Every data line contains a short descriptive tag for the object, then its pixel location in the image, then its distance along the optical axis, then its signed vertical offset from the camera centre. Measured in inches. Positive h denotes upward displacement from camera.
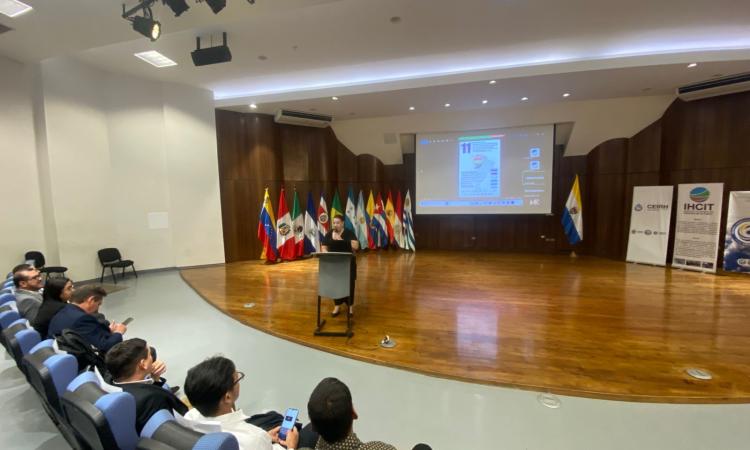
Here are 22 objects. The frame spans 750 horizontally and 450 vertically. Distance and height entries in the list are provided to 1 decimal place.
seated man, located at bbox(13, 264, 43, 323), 111.2 -35.5
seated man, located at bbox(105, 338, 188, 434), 53.4 -34.8
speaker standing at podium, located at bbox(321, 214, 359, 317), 154.8 -22.4
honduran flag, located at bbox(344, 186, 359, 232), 331.0 -17.0
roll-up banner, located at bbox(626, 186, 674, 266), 252.7 -25.8
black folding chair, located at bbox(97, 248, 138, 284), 226.2 -45.2
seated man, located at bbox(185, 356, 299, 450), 46.9 -33.2
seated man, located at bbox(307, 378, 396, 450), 44.3 -32.4
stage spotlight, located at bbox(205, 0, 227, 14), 118.0 +75.9
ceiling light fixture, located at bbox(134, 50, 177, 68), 205.8 +98.9
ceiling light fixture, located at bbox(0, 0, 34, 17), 131.9 +85.6
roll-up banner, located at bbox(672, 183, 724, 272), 226.2 -25.1
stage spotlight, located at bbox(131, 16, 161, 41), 130.1 +74.8
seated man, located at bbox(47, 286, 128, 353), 83.4 -33.9
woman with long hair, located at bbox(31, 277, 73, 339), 93.9 -31.8
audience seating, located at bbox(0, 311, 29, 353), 82.4 -34.8
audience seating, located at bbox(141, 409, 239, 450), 36.8 -30.6
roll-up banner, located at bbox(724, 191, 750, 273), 221.3 -29.6
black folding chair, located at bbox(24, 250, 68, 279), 190.5 -39.5
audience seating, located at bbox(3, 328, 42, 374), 74.8 -35.0
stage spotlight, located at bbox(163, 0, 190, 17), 122.4 +78.6
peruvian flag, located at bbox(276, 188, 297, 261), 293.4 -36.0
